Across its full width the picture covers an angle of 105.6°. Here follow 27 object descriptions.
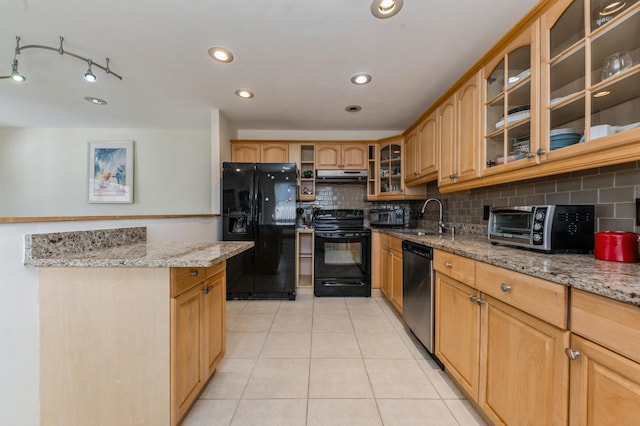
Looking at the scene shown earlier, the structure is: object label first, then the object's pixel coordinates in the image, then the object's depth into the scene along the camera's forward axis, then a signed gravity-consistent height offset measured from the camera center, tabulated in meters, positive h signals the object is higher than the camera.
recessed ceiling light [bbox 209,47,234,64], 1.85 +1.23
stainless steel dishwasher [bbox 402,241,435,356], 1.74 -0.63
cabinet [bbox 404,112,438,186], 2.53 +0.70
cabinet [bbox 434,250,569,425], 0.84 -0.58
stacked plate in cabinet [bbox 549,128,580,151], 1.23 +0.39
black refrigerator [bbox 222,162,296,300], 2.98 -0.17
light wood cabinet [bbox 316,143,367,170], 3.55 +0.83
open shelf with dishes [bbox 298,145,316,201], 3.55 +0.55
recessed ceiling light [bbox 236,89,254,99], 2.50 +1.24
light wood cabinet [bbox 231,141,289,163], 3.46 +0.86
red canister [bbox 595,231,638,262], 1.02 -0.14
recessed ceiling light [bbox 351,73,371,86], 2.20 +1.24
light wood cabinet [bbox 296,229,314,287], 3.39 -0.71
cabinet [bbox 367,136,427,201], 3.37 +0.56
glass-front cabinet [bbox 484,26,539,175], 1.38 +0.69
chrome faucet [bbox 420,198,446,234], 2.52 -0.17
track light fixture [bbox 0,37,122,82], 1.75 +1.19
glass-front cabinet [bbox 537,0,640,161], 1.02 +0.65
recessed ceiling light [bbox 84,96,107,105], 2.76 +1.28
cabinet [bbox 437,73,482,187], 1.84 +0.66
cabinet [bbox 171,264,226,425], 1.09 -0.64
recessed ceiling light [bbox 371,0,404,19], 1.41 +1.22
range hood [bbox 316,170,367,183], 3.49 +0.54
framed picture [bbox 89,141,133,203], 3.70 +0.58
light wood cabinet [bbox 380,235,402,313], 2.48 -0.64
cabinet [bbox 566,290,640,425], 0.64 -0.42
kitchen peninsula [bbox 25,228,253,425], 1.07 -0.58
